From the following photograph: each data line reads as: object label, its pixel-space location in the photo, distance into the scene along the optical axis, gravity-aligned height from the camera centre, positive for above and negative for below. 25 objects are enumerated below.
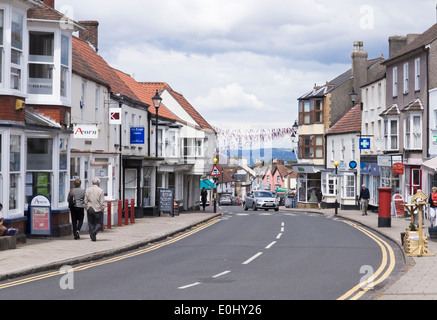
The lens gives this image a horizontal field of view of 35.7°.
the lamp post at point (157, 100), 34.62 +3.81
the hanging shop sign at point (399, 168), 40.45 +0.42
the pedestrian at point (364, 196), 40.91 -1.27
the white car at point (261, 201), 56.31 -2.19
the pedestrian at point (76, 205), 21.50 -0.98
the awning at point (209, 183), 64.44 -0.82
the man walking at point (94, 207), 20.89 -1.01
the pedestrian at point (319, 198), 60.16 -2.06
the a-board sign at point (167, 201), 38.62 -1.51
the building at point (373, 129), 47.62 +3.44
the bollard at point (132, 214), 31.00 -1.85
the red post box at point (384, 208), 29.30 -1.44
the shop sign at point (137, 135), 36.56 +2.12
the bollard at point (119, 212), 28.50 -1.61
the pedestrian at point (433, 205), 23.95 -1.08
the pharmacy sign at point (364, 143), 46.79 +2.20
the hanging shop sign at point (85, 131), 23.84 +1.53
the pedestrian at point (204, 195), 52.97 -1.63
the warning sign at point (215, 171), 44.76 +0.24
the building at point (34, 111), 19.31 +1.99
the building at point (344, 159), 57.44 +1.39
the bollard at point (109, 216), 27.41 -1.71
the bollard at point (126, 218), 30.28 -1.96
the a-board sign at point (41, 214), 20.70 -1.22
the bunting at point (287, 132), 70.34 +4.58
